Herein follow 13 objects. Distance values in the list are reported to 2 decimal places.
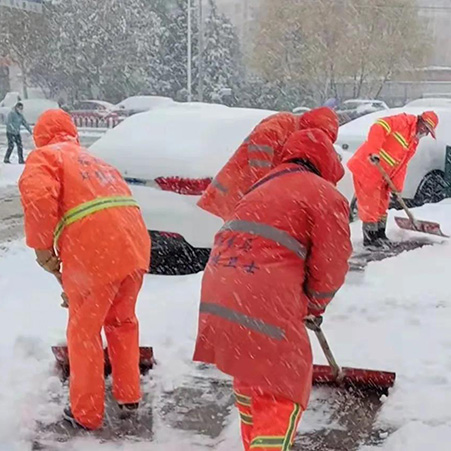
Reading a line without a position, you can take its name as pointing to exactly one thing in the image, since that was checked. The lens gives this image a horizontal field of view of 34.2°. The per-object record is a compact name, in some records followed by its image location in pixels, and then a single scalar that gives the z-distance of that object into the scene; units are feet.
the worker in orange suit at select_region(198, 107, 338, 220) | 13.16
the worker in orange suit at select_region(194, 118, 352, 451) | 8.49
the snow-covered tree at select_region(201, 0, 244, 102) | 114.73
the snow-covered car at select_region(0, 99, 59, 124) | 99.90
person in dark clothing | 54.13
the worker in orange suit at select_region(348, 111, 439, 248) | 22.61
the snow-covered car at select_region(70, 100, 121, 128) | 98.02
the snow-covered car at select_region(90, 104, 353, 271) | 19.12
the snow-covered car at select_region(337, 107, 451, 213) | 31.22
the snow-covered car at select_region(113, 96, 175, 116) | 102.63
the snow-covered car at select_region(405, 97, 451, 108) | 81.55
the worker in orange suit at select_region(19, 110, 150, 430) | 10.83
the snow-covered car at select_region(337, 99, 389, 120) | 90.99
